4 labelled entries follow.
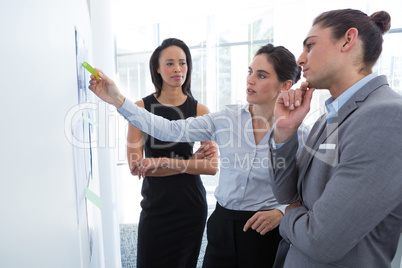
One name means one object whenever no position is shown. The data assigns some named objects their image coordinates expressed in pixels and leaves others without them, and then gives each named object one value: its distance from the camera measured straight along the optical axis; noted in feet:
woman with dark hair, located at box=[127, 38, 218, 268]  5.41
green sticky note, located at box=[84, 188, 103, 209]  2.75
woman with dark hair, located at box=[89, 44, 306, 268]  4.17
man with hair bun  2.15
